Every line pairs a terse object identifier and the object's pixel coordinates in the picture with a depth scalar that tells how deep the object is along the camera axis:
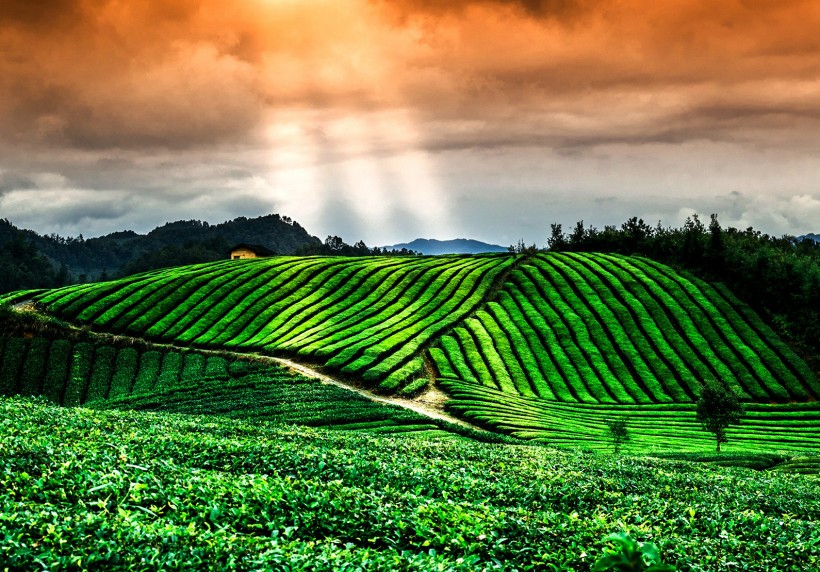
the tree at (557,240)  156.88
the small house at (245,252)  152.62
